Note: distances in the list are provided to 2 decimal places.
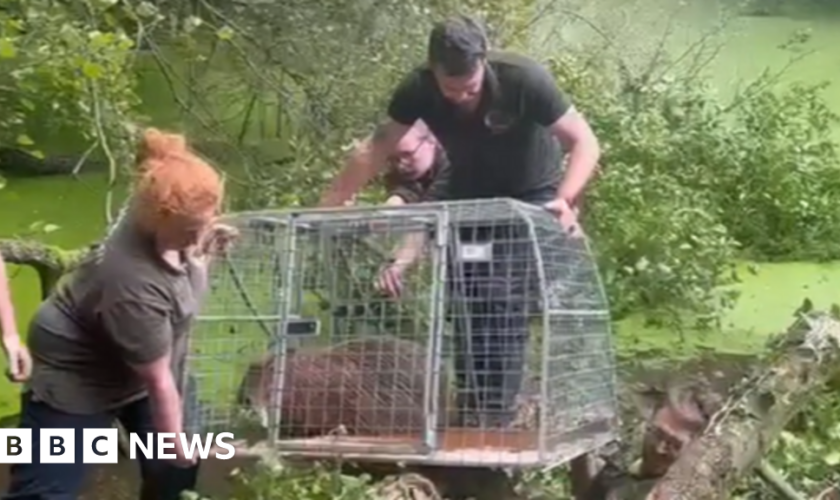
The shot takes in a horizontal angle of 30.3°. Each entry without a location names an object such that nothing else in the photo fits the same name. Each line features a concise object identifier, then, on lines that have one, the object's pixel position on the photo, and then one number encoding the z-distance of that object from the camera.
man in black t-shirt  2.78
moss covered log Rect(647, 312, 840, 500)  2.38
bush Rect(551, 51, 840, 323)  4.92
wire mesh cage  2.71
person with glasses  3.11
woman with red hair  2.10
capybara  2.76
